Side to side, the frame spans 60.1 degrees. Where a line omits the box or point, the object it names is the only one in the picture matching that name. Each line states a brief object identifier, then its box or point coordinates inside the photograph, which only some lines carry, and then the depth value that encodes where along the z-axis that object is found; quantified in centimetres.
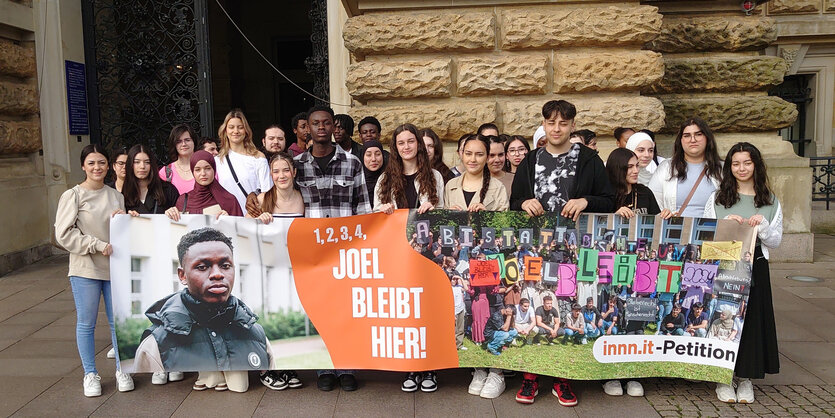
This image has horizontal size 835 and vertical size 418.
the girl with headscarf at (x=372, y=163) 547
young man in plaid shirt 502
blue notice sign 1038
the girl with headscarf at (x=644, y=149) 651
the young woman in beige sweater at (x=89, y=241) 477
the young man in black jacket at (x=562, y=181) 458
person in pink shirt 646
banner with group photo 460
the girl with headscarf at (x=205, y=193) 512
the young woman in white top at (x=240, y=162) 605
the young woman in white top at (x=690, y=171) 492
